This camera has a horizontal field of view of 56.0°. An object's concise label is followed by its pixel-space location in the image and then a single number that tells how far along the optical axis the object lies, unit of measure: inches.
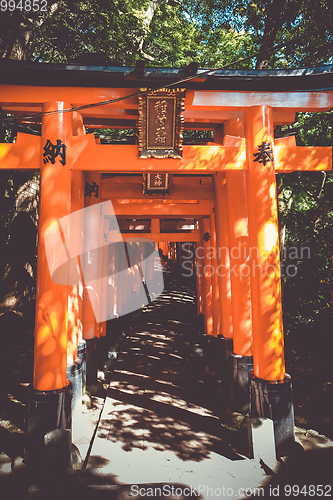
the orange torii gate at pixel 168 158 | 172.9
